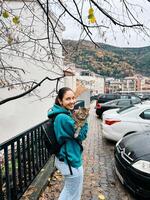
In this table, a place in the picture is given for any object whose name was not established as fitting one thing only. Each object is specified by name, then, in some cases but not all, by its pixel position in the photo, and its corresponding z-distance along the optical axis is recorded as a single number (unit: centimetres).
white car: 445
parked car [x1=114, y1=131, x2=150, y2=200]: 224
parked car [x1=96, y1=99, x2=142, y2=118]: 863
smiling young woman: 163
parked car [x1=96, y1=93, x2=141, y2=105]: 1194
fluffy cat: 160
